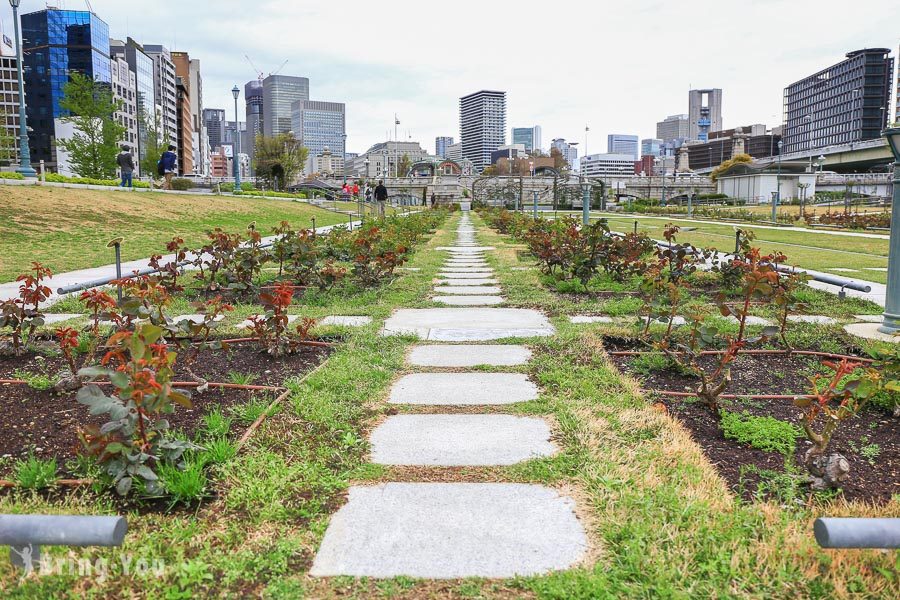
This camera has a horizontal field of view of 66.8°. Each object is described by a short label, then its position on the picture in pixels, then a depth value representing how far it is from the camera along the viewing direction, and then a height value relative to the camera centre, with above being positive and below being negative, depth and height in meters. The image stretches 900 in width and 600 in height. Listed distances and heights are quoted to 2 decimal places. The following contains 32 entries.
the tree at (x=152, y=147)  62.97 +5.55
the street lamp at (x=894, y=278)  5.56 -0.53
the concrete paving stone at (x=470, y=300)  7.73 -1.04
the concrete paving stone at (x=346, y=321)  6.20 -1.04
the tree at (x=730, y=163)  99.18 +7.42
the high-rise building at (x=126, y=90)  105.12 +18.58
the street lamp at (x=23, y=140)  24.38 +2.46
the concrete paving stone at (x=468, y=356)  4.82 -1.06
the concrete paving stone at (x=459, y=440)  3.08 -1.11
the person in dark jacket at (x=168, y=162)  27.86 +1.90
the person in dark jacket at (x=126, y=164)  28.13 +1.77
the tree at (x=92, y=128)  41.81 +5.01
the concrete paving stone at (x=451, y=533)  2.19 -1.13
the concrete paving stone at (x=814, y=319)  6.32 -1.00
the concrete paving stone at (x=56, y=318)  6.39 -1.07
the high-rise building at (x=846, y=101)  135.25 +23.43
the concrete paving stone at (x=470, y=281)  9.66 -1.02
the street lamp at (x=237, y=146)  37.34 +4.45
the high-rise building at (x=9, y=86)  98.09 +17.43
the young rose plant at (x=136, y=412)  2.64 -0.80
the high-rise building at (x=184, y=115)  135.38 +19.51
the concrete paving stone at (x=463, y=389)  3.96 -1.09
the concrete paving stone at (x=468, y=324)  5.81 -1.05
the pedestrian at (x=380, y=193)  25.05 +0.60
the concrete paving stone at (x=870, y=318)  6.47 -1.00
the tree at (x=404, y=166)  132.62 +8.55
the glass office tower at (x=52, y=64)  95.56 +20.00
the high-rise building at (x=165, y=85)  130.75 +24.08
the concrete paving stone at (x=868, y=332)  5.55 -1.00
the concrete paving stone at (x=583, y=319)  6.33 -1.01
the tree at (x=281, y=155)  77.94 +6.25
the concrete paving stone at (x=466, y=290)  8.66 -1.03
